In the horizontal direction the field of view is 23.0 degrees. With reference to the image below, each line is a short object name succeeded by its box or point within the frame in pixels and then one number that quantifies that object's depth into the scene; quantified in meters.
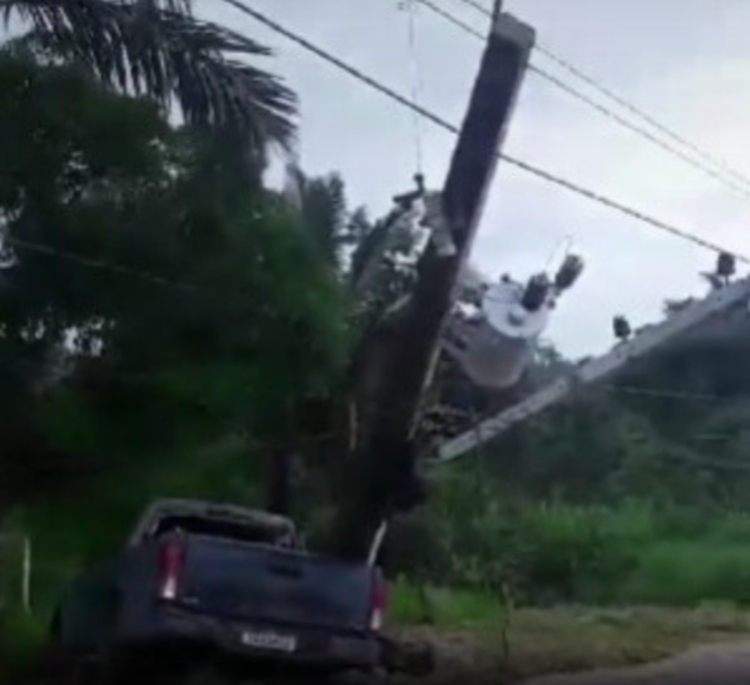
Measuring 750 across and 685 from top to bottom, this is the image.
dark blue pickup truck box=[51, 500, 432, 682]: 12.02
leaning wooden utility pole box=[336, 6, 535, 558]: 12.30
